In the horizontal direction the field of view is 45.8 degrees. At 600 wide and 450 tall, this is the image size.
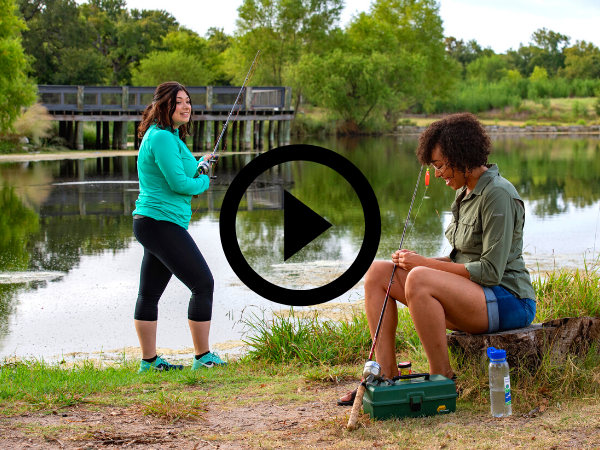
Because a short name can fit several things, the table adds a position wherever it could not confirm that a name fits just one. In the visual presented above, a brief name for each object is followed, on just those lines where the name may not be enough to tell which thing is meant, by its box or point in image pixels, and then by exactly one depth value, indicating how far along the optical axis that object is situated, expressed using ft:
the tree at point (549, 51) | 321.93
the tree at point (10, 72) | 79.41
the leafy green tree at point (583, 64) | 272.51
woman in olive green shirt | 10.28
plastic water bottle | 9.98
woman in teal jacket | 12.85
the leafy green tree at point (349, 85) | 172.65
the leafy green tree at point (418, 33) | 211.88
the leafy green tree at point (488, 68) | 308.40
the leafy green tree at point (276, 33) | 181.47
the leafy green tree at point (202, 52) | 200.75
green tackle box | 9.82
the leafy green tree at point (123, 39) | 197.57
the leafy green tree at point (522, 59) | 334.65
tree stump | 10.77
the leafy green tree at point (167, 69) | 180.04
